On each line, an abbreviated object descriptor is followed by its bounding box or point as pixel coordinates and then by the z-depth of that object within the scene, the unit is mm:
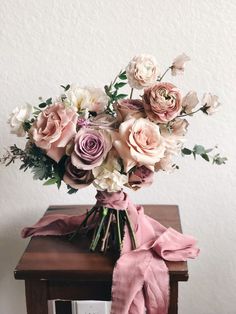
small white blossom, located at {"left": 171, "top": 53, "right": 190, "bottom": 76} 986
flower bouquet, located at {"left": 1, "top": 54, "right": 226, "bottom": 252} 939
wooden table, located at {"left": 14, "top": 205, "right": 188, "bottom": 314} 1025
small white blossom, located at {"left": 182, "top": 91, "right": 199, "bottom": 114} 987
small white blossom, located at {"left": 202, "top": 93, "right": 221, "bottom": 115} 1001
